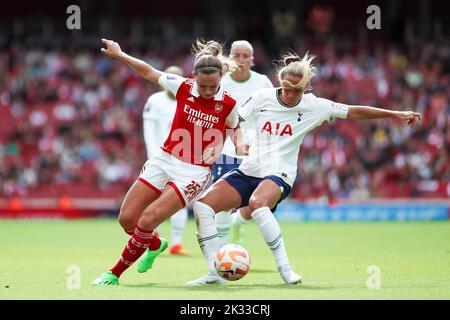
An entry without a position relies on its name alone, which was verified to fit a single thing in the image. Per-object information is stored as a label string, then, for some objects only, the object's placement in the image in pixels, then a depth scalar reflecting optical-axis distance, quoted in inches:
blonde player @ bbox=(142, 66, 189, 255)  993.5
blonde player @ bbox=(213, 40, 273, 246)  879.7
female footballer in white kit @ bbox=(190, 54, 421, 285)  690.8
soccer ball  661.3
